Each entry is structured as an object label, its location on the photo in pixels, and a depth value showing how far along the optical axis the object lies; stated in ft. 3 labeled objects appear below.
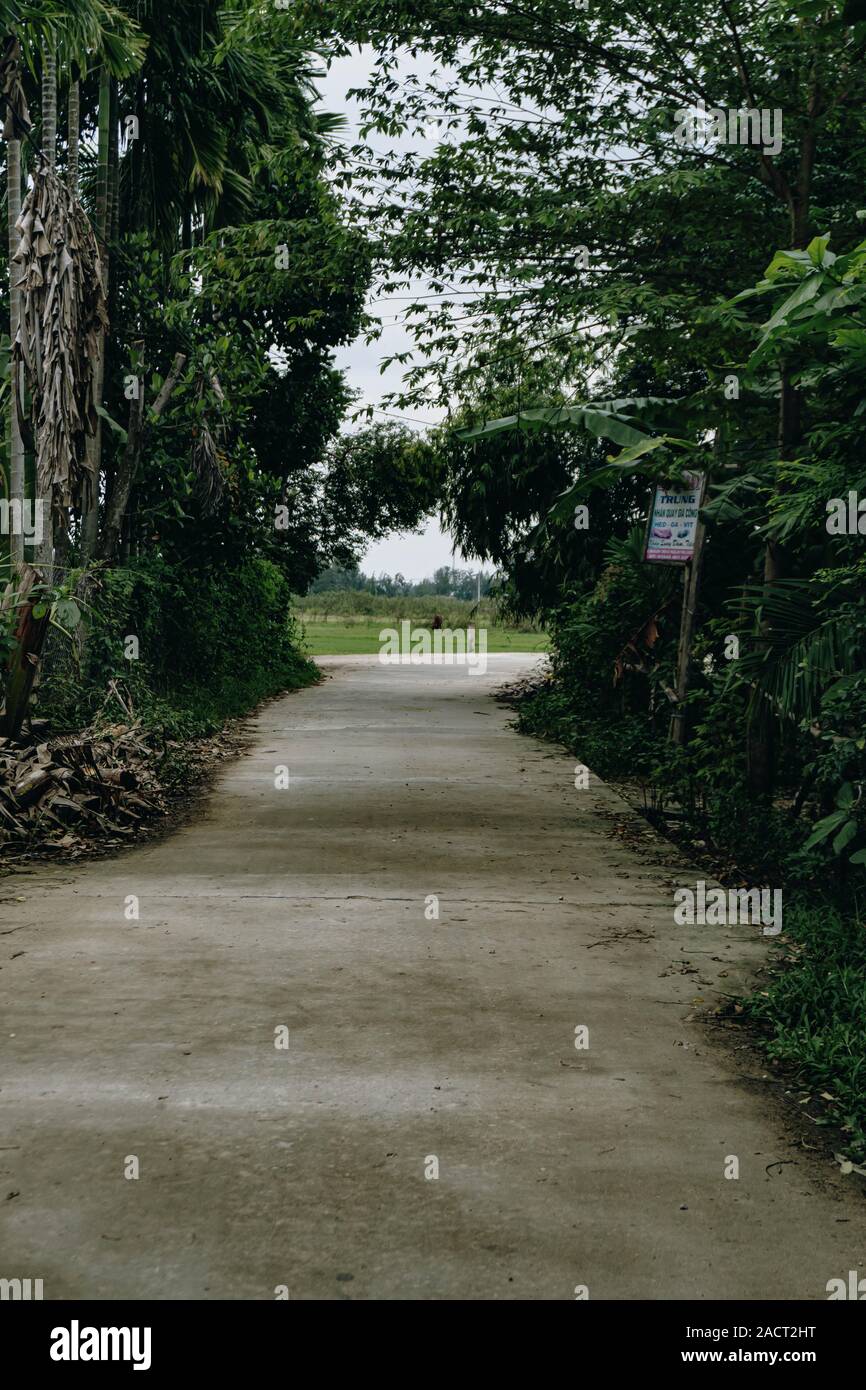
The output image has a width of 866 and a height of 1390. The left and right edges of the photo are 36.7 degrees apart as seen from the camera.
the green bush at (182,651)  41.83
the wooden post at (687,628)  36.73
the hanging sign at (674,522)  35.06
